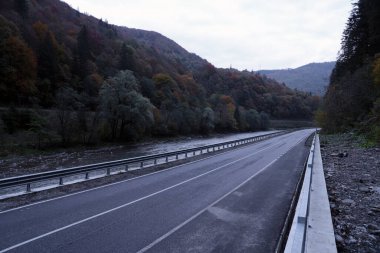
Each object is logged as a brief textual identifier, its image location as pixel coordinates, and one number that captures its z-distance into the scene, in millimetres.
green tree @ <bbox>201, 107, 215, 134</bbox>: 89062
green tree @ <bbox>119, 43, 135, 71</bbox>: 102812
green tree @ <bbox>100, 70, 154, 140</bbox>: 53219
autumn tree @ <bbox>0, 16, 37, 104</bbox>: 57219
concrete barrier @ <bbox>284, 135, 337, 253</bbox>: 5277
